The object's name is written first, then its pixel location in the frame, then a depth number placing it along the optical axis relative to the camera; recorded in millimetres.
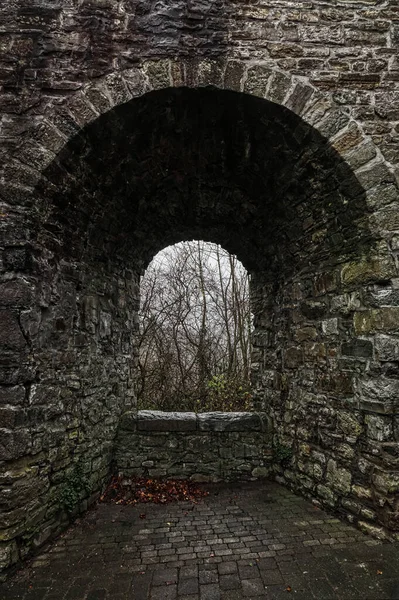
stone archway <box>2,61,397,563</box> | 2891
